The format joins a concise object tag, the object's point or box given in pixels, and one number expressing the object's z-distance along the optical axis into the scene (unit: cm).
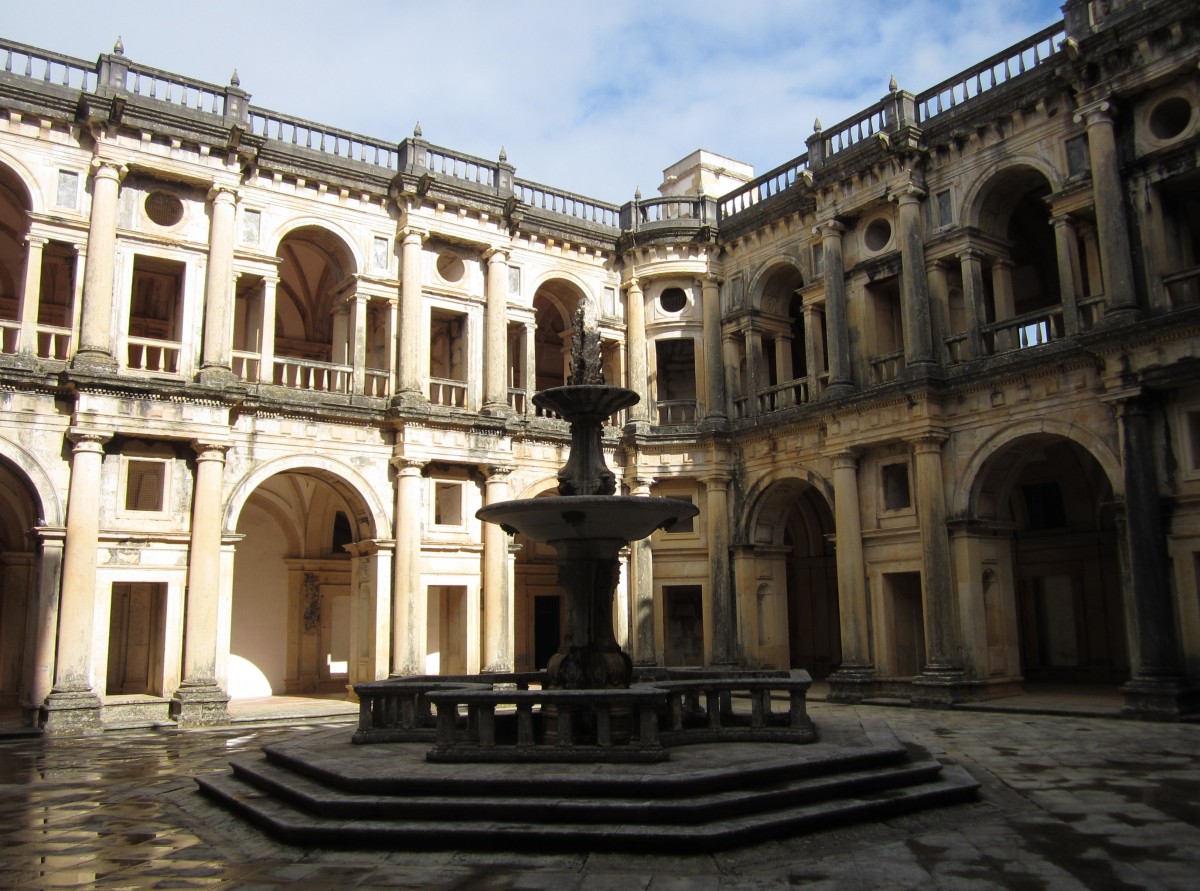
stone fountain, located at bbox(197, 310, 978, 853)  840
